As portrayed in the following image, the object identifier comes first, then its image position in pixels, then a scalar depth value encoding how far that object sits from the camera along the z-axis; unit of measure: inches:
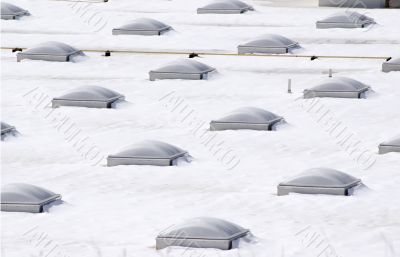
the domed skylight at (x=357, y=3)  3193.9
